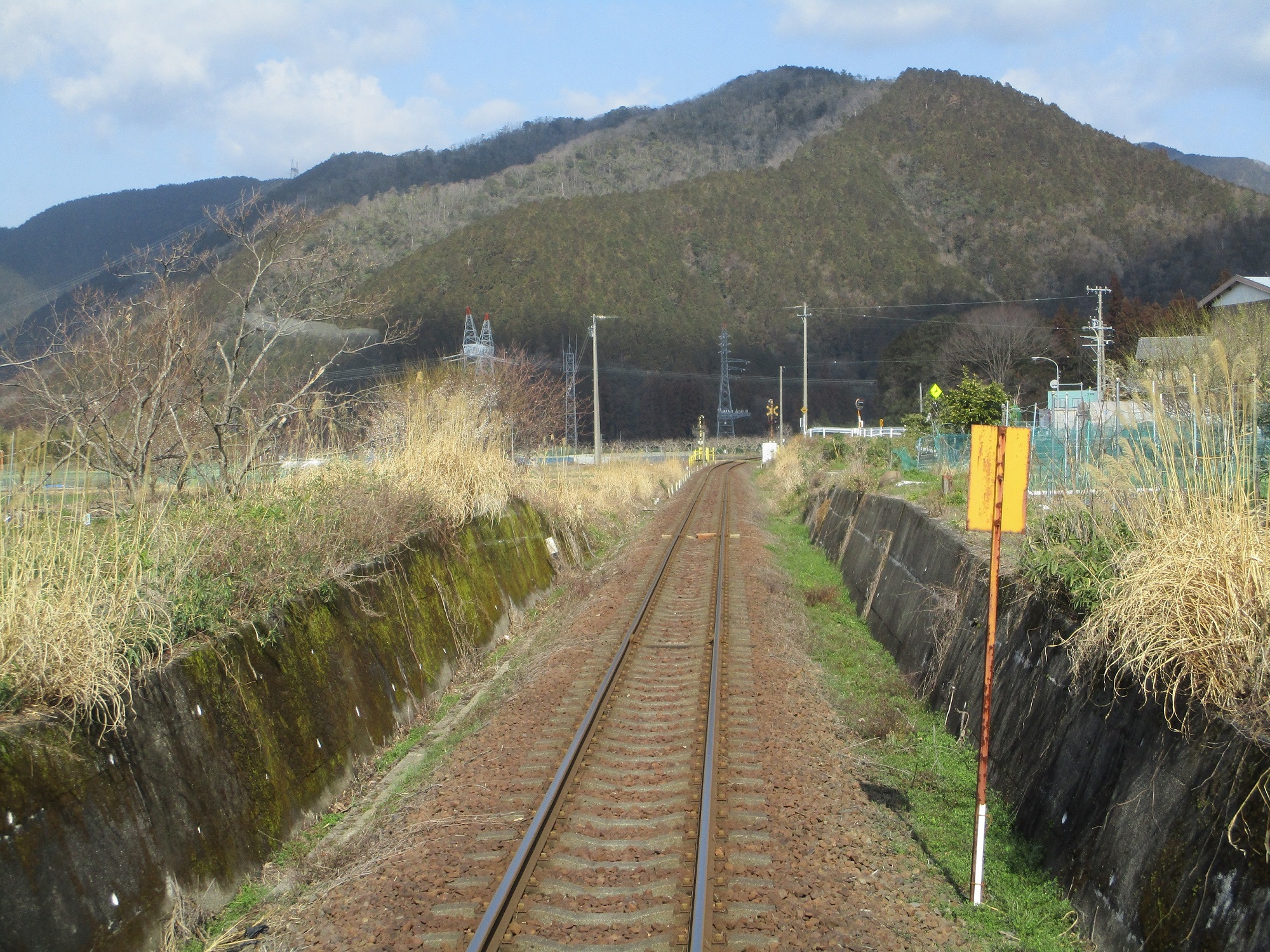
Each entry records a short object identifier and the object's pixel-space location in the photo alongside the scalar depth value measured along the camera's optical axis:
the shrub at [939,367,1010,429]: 25.59
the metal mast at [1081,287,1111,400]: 30.44
